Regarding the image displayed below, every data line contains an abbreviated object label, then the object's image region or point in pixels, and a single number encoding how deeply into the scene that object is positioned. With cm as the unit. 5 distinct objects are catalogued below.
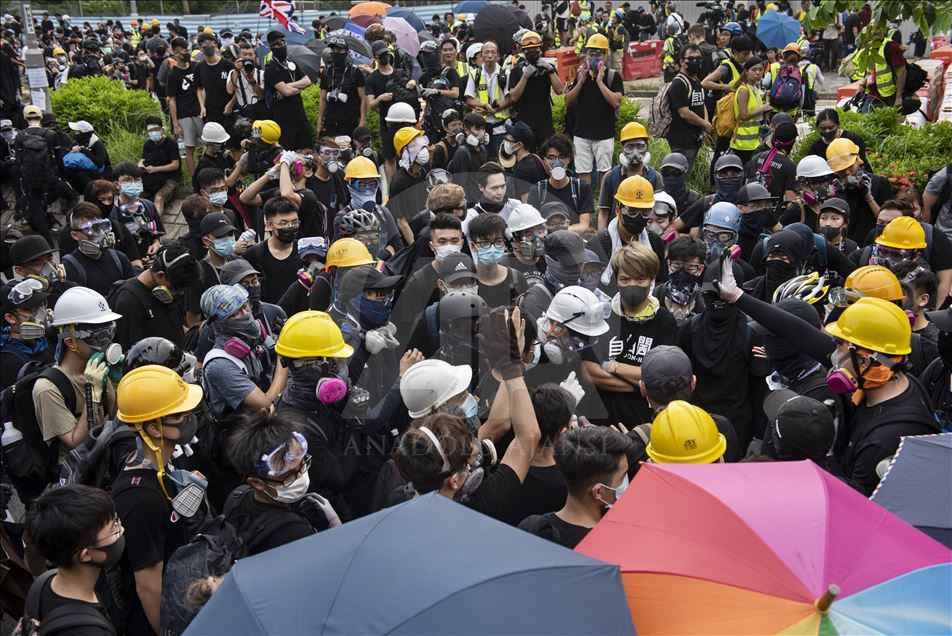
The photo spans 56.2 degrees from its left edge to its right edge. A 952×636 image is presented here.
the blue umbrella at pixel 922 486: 308
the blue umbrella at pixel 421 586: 239
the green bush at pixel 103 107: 1455
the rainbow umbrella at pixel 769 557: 247
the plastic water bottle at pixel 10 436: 495
